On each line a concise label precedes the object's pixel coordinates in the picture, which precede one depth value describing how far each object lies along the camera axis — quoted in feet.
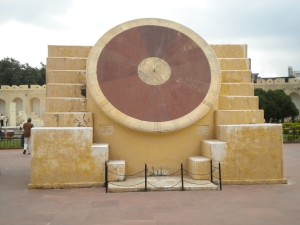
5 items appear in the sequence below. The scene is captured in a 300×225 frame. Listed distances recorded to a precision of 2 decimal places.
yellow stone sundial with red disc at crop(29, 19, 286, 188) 21.54
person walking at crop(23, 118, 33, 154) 38.27
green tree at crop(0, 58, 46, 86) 154.91
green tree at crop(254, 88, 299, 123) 96.37
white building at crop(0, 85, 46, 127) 140.98
